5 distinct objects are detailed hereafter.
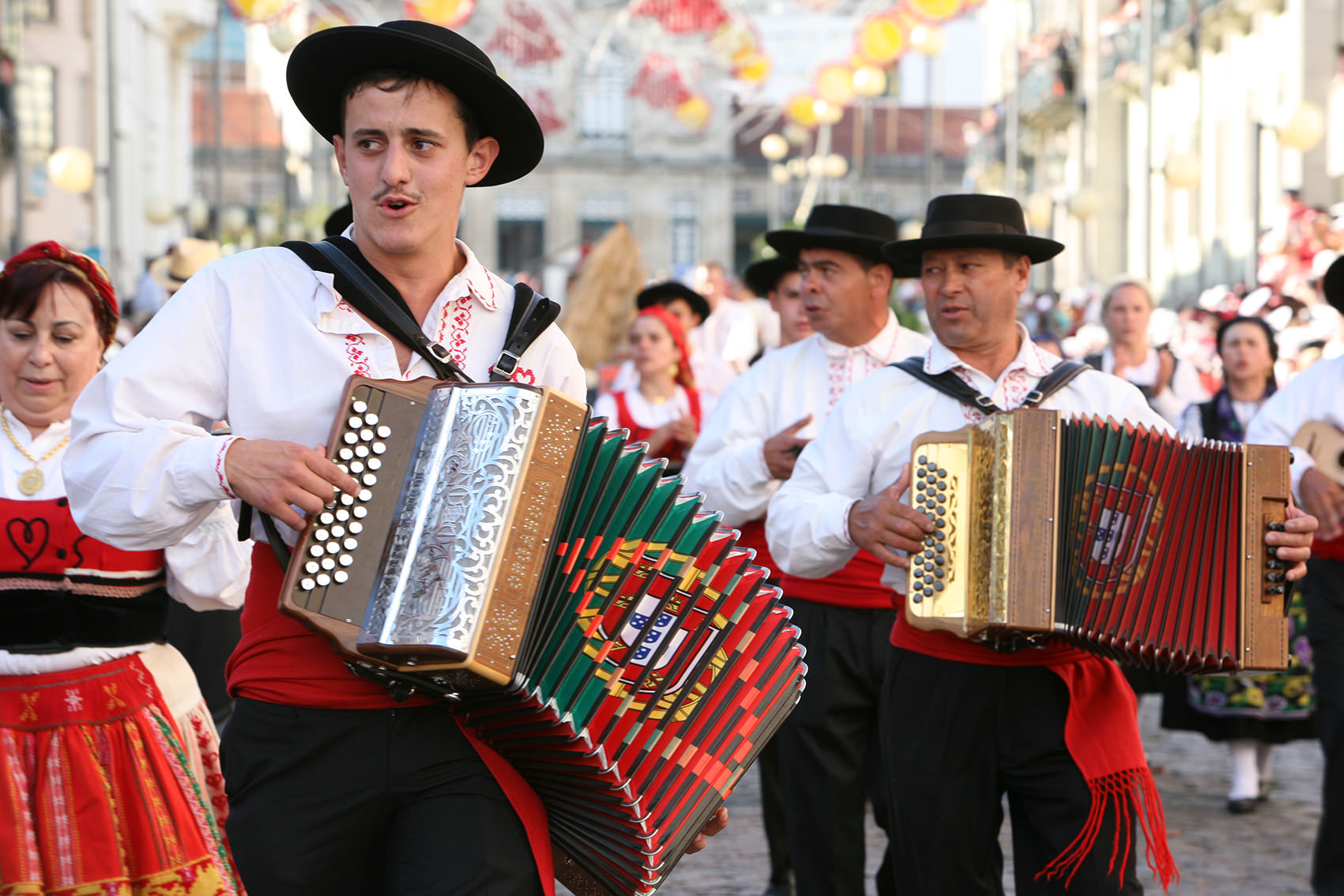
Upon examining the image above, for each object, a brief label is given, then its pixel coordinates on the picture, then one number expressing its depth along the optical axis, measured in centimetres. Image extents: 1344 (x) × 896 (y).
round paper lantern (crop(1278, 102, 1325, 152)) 1789
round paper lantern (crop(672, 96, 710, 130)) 3622
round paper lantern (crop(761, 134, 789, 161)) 3884
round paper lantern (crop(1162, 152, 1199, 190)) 2138
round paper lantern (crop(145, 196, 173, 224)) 2619
